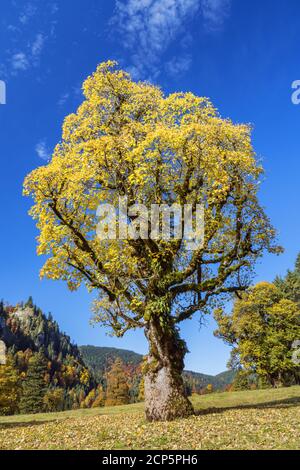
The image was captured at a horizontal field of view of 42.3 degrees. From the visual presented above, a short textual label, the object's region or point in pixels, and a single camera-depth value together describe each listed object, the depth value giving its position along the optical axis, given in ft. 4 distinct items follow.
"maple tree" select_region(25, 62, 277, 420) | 68.44
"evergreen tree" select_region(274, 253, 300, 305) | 217.93
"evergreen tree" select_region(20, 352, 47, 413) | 280.31
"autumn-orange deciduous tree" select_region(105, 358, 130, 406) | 323.37
